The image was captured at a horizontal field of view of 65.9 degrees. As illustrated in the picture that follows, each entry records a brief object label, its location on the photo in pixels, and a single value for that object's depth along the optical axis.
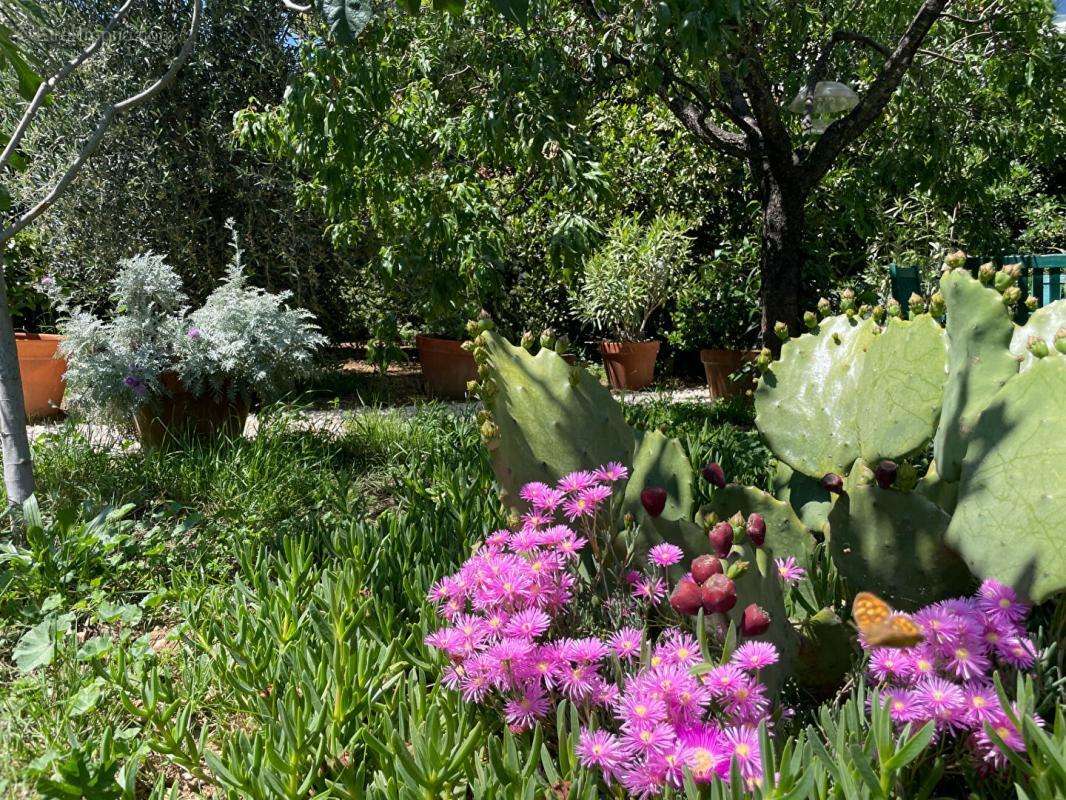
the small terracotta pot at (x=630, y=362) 6.71
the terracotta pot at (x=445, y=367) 6.32
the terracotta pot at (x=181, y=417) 3.84
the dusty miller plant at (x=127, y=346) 3.73
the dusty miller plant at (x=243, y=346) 3.89
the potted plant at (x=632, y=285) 6.64
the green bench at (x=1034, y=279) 5.27
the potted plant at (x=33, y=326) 5.39
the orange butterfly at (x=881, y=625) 0.64
